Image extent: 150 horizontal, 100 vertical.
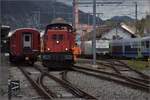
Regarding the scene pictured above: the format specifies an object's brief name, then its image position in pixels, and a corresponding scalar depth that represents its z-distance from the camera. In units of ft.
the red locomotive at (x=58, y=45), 109.19
